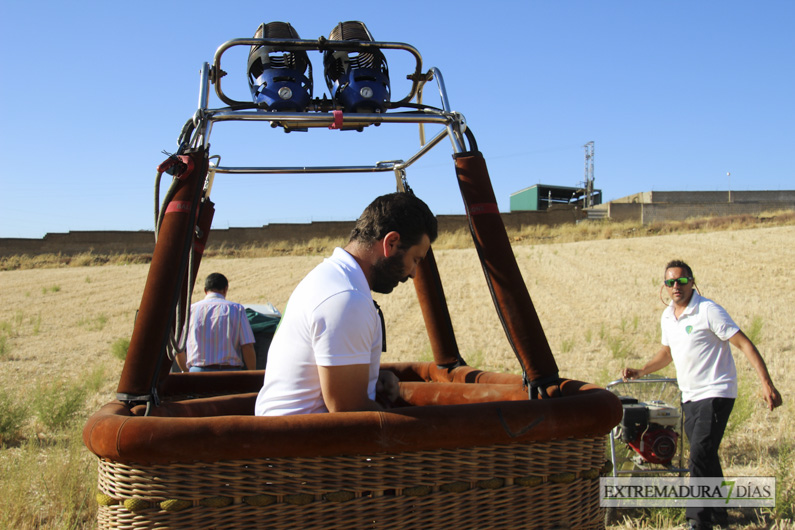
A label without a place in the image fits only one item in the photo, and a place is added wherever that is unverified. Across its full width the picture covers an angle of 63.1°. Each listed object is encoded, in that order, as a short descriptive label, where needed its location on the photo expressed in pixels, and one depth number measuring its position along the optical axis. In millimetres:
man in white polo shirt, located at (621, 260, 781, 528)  4477
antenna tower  65338
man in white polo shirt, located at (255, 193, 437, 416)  2139
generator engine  4664
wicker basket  1907
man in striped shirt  5465
